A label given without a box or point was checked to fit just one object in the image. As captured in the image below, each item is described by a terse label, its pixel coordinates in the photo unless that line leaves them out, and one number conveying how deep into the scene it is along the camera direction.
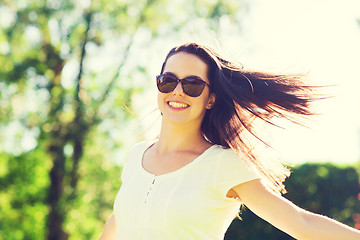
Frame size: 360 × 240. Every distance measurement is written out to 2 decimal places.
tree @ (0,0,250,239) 13.79
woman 2.18
